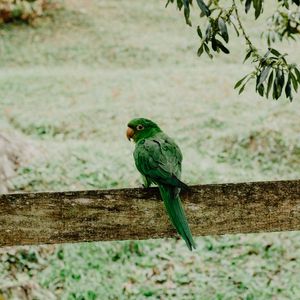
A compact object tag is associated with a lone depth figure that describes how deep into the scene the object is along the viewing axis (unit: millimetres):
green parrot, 4098
